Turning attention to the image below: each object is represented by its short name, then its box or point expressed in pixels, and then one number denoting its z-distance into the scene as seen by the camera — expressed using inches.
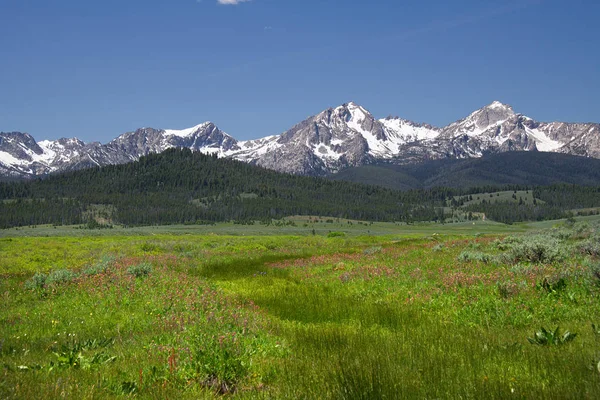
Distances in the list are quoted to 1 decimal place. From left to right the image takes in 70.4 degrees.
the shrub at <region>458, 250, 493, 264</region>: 745.6
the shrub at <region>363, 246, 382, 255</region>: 1250.9
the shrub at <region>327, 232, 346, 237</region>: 3444.9
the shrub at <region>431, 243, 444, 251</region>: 1105.7
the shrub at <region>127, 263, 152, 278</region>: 752.1
